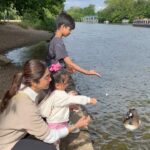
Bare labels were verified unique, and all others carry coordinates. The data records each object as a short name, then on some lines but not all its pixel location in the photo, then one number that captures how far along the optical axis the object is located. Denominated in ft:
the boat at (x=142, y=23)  148.88
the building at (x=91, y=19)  260.19
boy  9.44
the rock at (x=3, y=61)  26.34
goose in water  12.06
